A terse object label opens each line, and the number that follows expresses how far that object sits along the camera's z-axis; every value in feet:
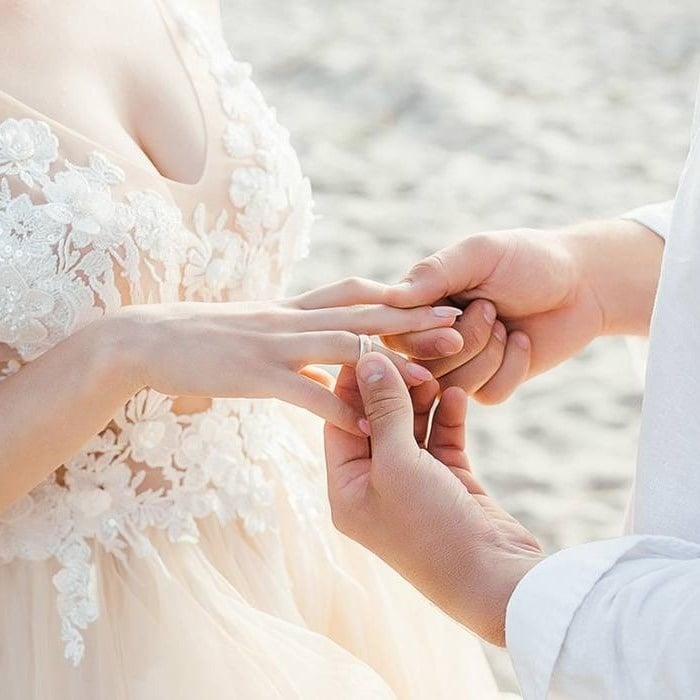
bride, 3.63
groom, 3.13
